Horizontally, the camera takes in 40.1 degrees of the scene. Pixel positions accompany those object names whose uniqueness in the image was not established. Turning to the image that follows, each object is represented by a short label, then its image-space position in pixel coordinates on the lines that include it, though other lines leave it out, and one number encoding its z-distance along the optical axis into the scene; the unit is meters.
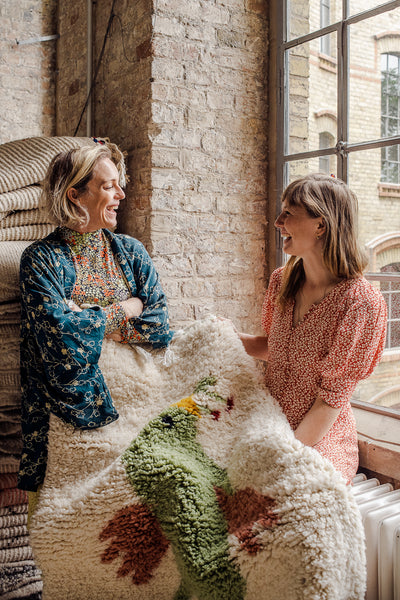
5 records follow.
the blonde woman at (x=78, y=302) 1.72
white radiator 1.53
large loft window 2.11
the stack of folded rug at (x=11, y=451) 2.06
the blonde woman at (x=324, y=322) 1.57
